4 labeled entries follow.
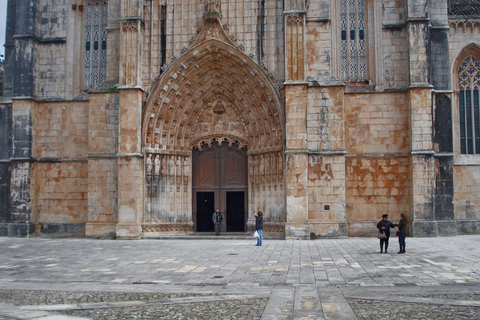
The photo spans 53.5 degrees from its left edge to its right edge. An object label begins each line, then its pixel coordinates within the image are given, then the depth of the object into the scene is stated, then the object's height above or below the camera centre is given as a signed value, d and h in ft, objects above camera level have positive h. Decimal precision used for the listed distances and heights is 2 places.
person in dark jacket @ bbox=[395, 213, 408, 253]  46.91 -3.95
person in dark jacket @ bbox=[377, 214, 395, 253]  47.24 -3.48
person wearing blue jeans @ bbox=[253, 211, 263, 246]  56.82 -4.13
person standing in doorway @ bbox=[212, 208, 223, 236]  70.69 -4.04
